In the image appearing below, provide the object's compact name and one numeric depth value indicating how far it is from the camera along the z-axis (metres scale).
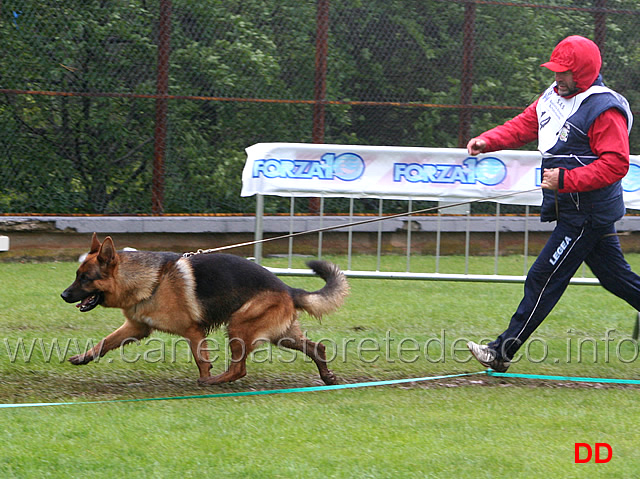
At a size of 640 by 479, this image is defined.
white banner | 14.47
